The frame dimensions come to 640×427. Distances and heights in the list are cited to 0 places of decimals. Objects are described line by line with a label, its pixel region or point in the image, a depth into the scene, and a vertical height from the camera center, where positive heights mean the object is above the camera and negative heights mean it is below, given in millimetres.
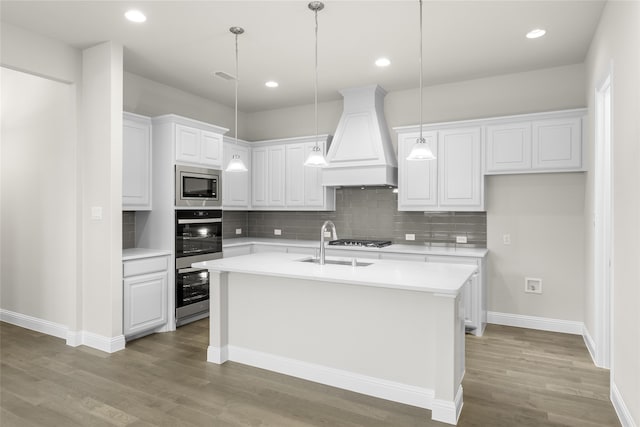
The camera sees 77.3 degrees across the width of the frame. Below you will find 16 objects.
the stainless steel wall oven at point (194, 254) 4504 -503
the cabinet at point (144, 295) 3980 -863
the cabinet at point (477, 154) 4172 +620
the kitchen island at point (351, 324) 2584 -853
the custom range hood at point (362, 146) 4934 +825
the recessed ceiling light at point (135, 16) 3227 +1614
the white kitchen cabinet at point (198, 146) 4496 +776
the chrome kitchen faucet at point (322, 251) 3312 -338
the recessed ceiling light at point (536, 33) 3537 +1595
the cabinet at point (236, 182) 5555 +423
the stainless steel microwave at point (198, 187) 4477 +295
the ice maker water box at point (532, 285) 4500 -847
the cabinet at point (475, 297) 4227 -917
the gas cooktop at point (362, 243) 4934 -404
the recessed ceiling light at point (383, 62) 4219 +1603
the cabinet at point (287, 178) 5586 +483
